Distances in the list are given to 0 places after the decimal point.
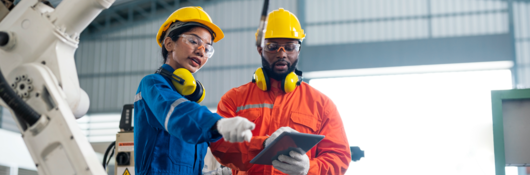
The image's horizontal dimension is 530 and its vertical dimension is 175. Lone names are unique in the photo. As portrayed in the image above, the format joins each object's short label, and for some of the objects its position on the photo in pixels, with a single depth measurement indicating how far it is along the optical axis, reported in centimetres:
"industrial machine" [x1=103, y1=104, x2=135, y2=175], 449
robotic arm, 185
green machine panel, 323
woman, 183
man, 269
